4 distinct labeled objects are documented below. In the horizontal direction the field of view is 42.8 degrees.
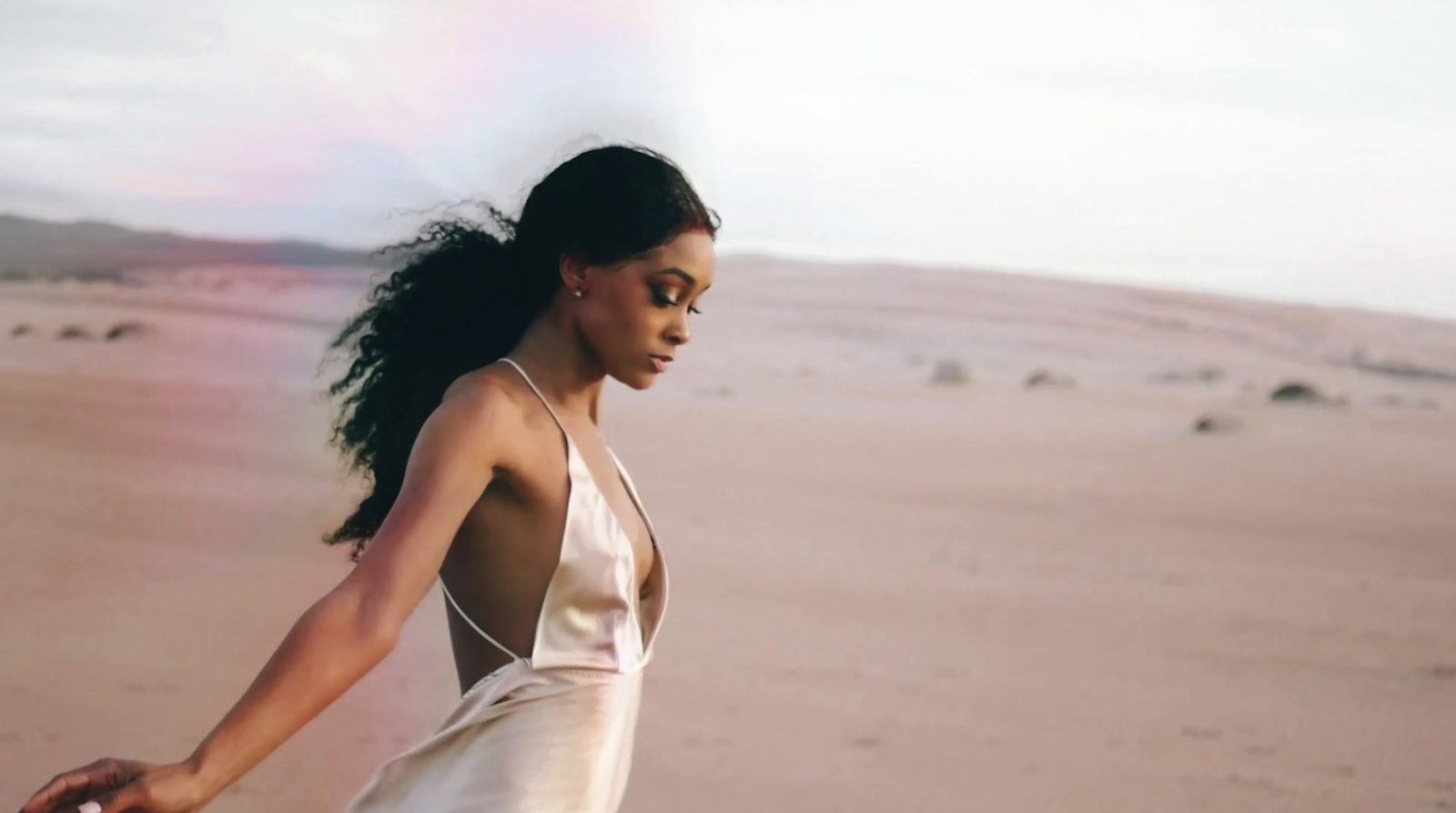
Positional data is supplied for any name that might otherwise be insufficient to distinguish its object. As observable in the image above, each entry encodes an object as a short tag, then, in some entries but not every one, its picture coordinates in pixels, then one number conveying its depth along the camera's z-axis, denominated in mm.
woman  1781
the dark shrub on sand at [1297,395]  18562
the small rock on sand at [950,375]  20312
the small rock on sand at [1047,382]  19594
